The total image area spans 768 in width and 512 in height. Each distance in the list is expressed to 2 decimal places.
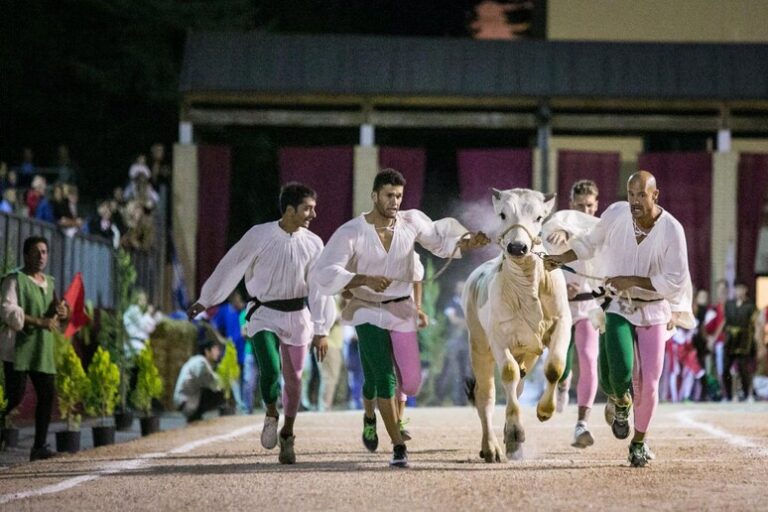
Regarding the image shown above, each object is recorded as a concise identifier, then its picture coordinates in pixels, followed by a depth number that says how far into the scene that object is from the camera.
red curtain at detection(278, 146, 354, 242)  30.88
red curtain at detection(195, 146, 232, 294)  30.58
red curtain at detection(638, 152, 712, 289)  30.92
